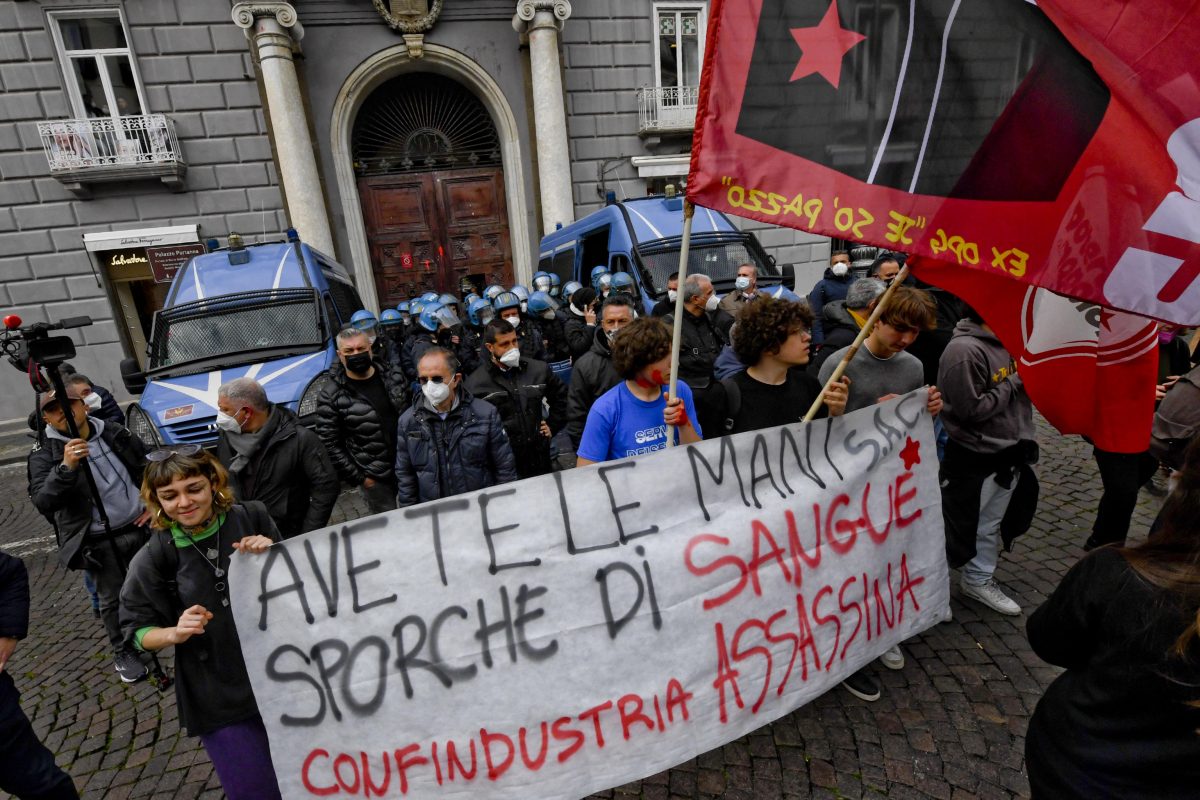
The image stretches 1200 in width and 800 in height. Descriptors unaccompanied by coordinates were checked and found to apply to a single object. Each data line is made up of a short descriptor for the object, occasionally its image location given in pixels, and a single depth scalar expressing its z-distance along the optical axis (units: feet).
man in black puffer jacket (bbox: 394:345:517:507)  10.22
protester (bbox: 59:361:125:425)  11.66
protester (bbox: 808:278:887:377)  12.36
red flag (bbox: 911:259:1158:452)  6.69
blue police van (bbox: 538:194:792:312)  23.79
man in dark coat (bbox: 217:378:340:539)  9.18
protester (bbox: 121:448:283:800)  6.09
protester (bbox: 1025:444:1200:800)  3.64
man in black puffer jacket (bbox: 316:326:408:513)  12.20
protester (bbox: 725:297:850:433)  8.46
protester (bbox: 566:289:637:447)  12.33
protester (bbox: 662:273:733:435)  14.51
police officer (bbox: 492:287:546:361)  19.15
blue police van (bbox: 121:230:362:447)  16.03
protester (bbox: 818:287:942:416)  9.10
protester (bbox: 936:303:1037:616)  9.18
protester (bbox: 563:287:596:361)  18.47
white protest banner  6.03
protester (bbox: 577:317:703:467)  8.32
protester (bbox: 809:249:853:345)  23.02
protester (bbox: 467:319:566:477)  12.69
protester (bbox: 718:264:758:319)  18.25
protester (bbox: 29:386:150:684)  9.93
